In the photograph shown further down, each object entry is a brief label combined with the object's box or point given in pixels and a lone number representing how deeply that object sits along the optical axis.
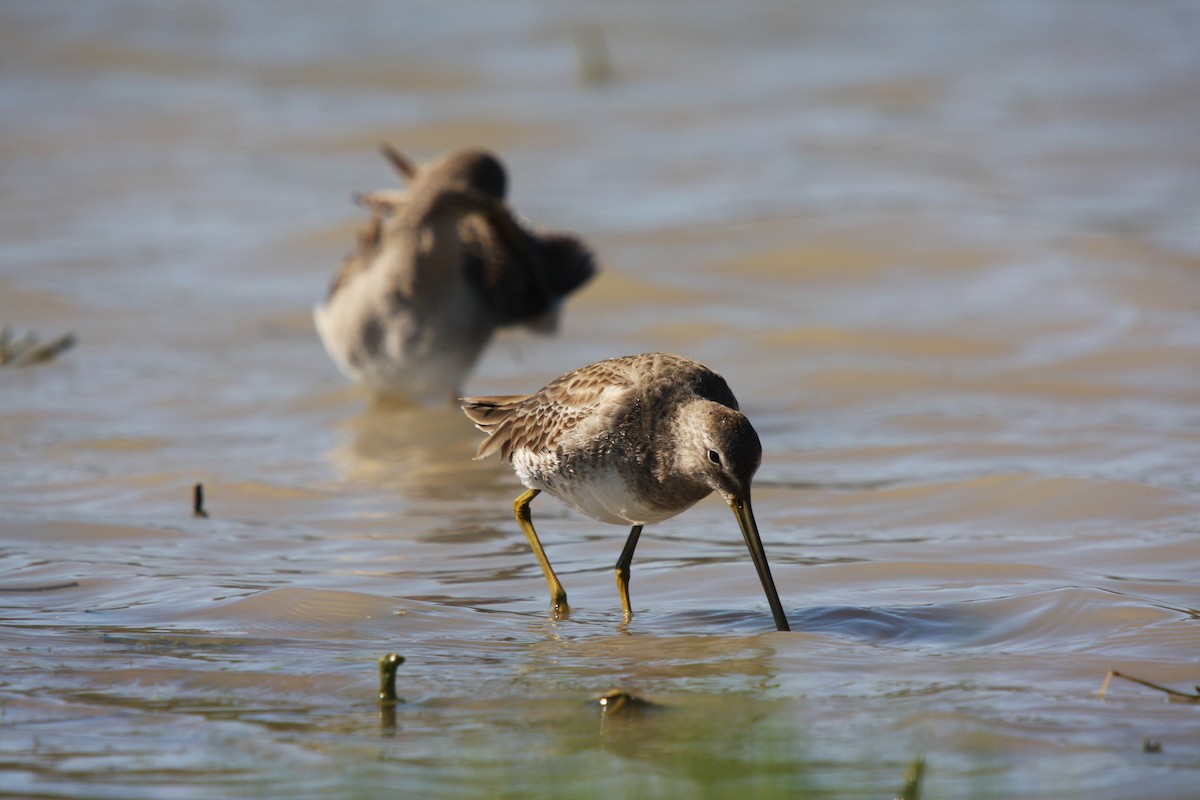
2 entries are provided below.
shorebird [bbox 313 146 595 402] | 17.25
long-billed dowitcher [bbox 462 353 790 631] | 10.13
